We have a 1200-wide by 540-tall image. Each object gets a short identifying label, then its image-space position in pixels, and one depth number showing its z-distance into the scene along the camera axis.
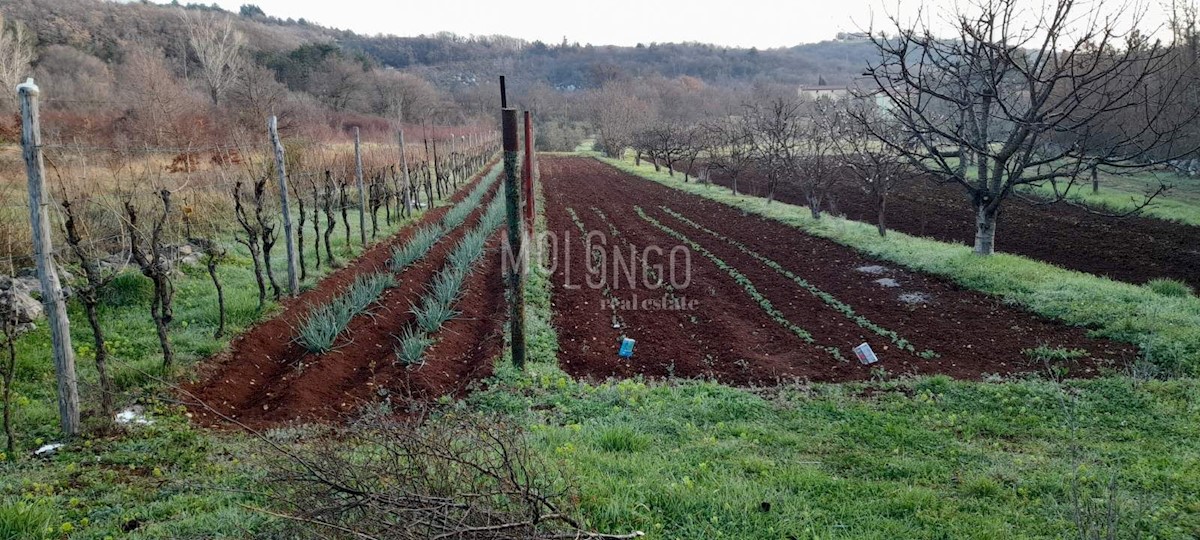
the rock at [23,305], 6.50
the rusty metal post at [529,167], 6.76
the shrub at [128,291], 7.84
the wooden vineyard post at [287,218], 8.72
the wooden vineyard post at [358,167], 12.90
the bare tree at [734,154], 23.70
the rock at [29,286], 7.25
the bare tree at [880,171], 14.21
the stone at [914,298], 9.62
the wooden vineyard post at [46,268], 4.37
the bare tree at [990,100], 9.81
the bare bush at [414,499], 2.65
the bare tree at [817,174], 16.83
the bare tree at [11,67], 19.08
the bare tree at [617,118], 50.03
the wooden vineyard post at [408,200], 15.75
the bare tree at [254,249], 7.73
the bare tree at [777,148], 19.62
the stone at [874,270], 11.42
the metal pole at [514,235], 5.92
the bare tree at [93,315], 5.09
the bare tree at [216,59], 36.53
